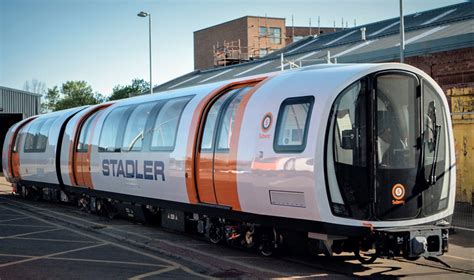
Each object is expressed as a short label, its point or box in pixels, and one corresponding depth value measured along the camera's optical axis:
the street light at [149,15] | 29.80
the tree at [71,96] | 77.69
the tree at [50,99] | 83.88
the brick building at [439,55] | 16.06
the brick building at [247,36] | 67.00
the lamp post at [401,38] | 16.42
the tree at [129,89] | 74.69
